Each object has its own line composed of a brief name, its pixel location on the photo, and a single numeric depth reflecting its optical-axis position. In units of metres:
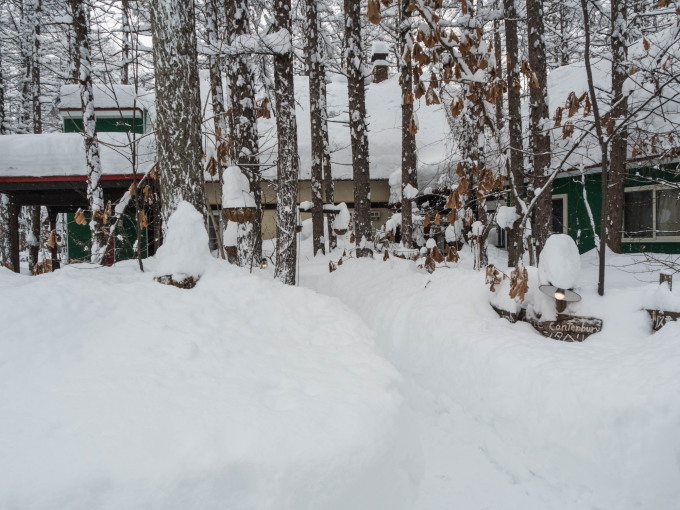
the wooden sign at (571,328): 5.15
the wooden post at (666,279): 4.93
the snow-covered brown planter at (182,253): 4.55
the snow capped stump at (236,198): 5.83
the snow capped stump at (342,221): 13.21
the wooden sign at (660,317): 4.69
